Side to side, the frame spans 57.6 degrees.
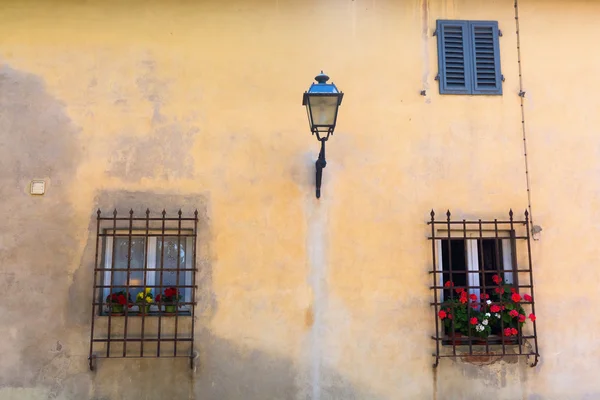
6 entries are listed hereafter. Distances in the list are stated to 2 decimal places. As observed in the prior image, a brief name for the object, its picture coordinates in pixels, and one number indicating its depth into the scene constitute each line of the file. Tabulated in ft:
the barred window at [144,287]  17.78
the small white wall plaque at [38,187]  18.49
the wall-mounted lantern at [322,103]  15.75
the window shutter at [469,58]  19.74
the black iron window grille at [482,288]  18.08
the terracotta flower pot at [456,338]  18.00
